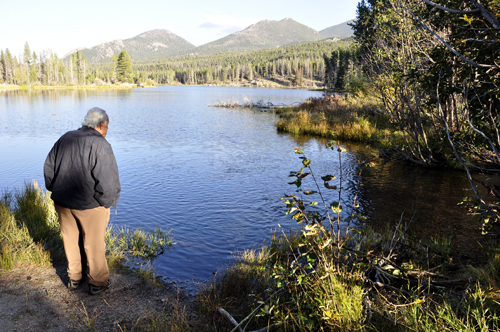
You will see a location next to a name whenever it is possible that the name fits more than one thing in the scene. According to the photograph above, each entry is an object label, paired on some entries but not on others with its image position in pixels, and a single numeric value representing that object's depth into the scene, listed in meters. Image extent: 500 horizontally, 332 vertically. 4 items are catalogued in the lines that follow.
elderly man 4.55
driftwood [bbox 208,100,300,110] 41.63
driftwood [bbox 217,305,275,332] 3.62
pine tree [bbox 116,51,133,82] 128.82
